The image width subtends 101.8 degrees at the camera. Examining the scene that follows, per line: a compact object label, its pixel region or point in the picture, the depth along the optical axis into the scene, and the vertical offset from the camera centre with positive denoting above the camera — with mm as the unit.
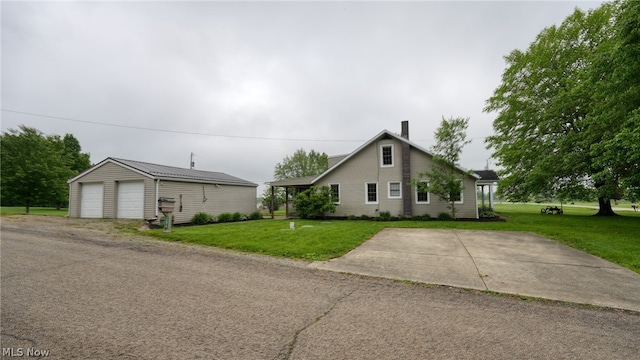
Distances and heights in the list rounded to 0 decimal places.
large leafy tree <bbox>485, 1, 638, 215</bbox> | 13812 +5572
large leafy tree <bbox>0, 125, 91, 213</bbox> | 19047 +2491
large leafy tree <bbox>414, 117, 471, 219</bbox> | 15219 +2137
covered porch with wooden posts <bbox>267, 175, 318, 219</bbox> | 19998 +1101
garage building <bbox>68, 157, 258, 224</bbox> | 14625 +470
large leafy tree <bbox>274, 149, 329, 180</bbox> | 48625 +6259
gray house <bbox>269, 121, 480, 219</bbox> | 16688 +1101
